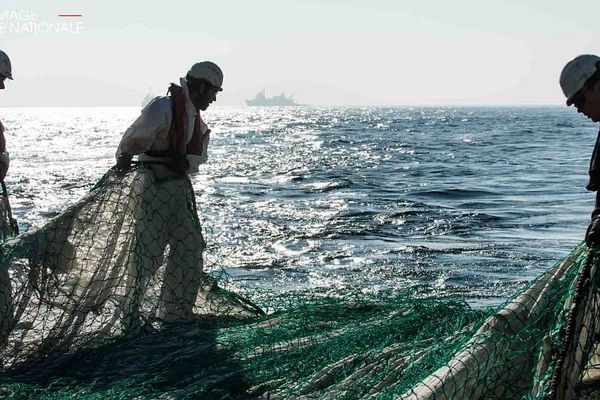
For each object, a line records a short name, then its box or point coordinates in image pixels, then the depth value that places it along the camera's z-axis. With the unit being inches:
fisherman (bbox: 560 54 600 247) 156.1
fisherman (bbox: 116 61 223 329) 230.8
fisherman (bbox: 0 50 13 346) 206.5
